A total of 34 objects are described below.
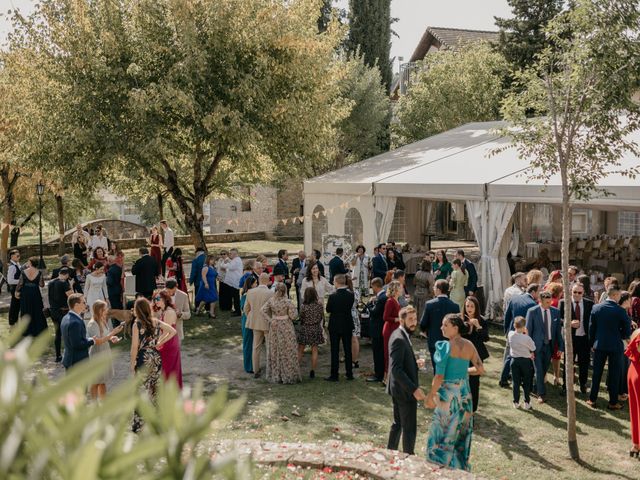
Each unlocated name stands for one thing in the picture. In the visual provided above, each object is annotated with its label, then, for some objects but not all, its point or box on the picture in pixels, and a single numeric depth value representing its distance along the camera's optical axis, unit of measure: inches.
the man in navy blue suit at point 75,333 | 309.1
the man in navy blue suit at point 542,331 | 348.5
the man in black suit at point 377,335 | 385.7
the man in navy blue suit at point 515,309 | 359.3
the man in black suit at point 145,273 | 511.2
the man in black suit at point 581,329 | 370.6
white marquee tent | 517.0
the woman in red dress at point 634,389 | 279.6
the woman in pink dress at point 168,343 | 302.0
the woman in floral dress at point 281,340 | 380.2
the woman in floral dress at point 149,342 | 296.4
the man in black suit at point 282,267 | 527.9
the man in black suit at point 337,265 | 528.4
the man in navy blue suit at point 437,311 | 338.6
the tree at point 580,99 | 283.6
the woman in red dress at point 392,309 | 363.6
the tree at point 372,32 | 1451.8
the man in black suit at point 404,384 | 250.7
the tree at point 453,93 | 1221.7
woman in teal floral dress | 242.5
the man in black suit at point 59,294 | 419.5
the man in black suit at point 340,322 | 376.5
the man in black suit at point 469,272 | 473.4
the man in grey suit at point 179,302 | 377.7
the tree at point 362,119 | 1325.0
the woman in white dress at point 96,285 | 440.1
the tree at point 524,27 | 1154.7
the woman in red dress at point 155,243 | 636.1
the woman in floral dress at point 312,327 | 396.8
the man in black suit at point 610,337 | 334.3
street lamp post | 796.4
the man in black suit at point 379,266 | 556.4
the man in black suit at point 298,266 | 549.3
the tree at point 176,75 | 637.3
